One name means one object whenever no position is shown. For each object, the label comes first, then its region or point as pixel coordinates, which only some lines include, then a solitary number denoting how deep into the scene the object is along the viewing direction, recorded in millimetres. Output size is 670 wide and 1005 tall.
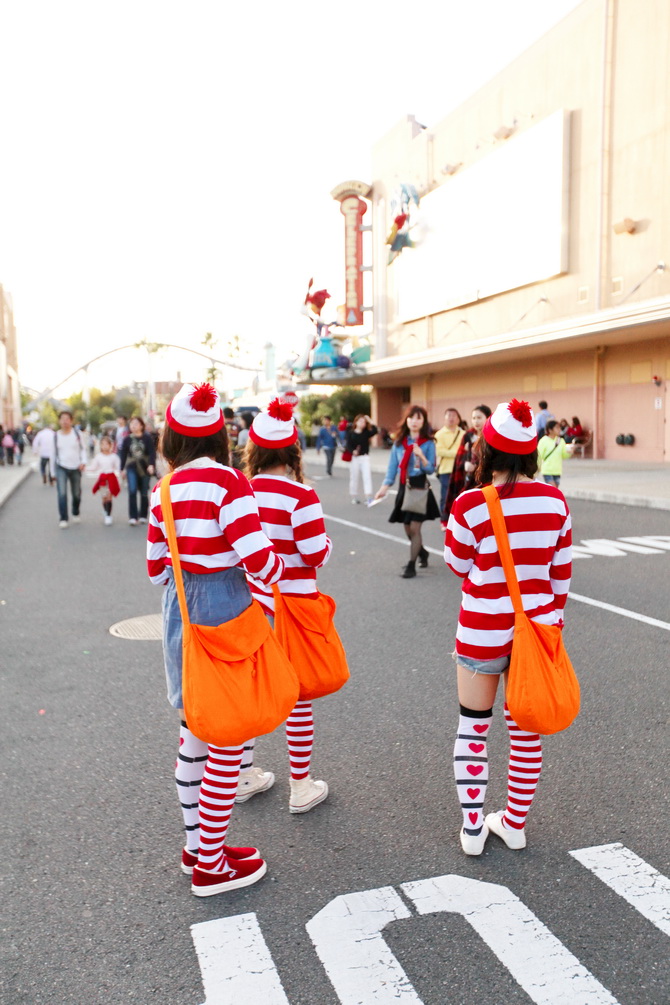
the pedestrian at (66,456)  13117
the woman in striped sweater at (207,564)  2756
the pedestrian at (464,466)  8492
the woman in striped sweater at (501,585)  3023
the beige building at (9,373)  62434
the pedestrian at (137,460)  13133
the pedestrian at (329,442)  23406
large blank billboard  27688
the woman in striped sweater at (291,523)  3371
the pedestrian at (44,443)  18078
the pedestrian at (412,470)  8328
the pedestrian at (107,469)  13391
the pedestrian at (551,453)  12414
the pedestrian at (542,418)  16172
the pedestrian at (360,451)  14664
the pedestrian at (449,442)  9898
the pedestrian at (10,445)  34500
